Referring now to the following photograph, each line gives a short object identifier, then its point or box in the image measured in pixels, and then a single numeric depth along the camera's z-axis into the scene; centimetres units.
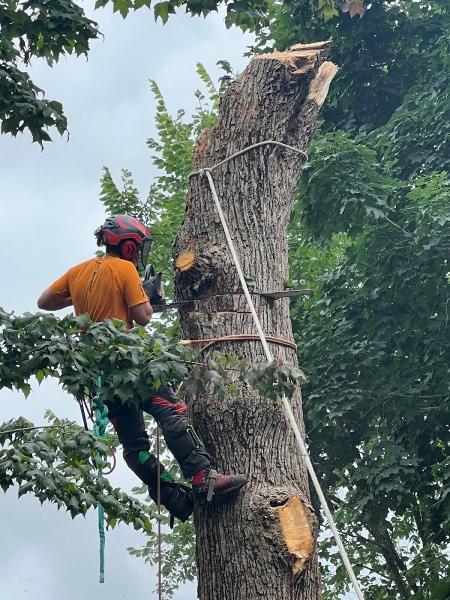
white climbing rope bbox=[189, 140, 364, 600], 787
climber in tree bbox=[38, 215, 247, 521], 860
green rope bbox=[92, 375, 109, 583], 852
